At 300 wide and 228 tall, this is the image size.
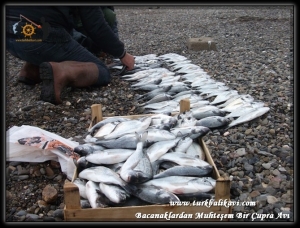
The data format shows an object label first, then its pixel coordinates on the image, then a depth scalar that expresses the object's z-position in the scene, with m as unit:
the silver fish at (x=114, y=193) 2.21
